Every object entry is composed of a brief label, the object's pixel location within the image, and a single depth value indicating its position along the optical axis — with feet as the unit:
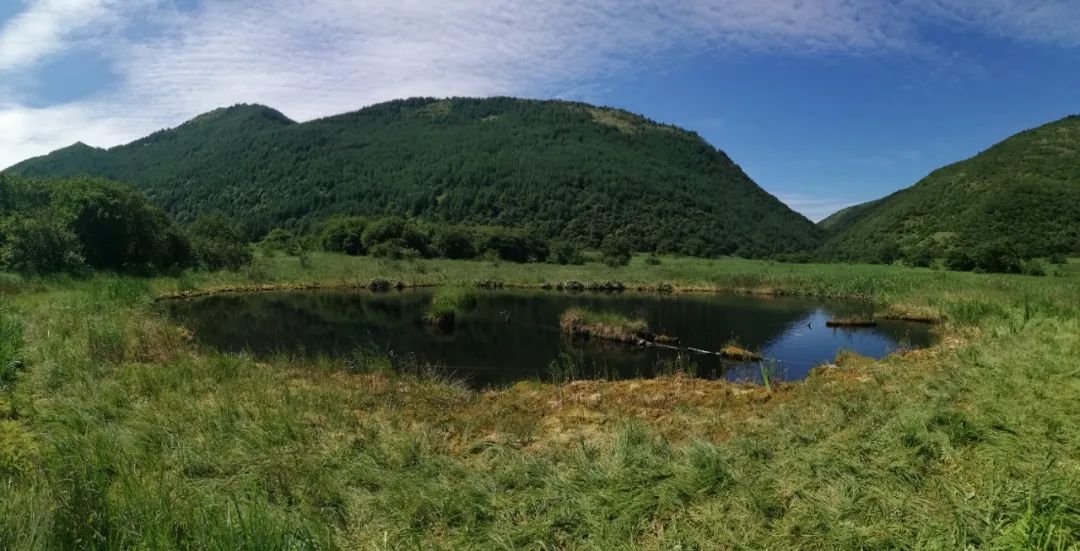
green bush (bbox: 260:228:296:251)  249.96
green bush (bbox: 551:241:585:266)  266.77
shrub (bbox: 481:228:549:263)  277.03
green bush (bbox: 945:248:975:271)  180.65
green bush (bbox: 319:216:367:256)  251.80
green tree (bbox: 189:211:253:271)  152.33
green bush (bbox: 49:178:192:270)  115.44
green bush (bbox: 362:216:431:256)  247.91
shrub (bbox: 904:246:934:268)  210.38
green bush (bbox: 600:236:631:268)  243.75
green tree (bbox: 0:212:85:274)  90.74
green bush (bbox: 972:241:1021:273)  164.76
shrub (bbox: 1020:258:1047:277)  156.36
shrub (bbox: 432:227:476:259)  263.70
